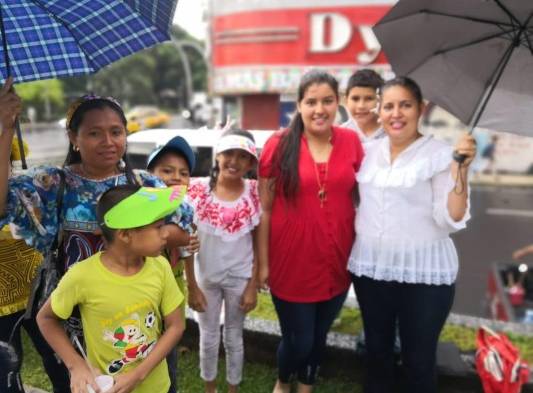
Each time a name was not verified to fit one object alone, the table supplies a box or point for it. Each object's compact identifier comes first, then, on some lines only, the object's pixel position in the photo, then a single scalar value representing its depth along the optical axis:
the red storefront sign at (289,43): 13.52
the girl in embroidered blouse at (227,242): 2.31
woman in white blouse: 2.07
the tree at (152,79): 38.16
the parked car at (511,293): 4.66
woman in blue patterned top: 1.54
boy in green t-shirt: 1.49
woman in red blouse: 2.22
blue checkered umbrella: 1.76
